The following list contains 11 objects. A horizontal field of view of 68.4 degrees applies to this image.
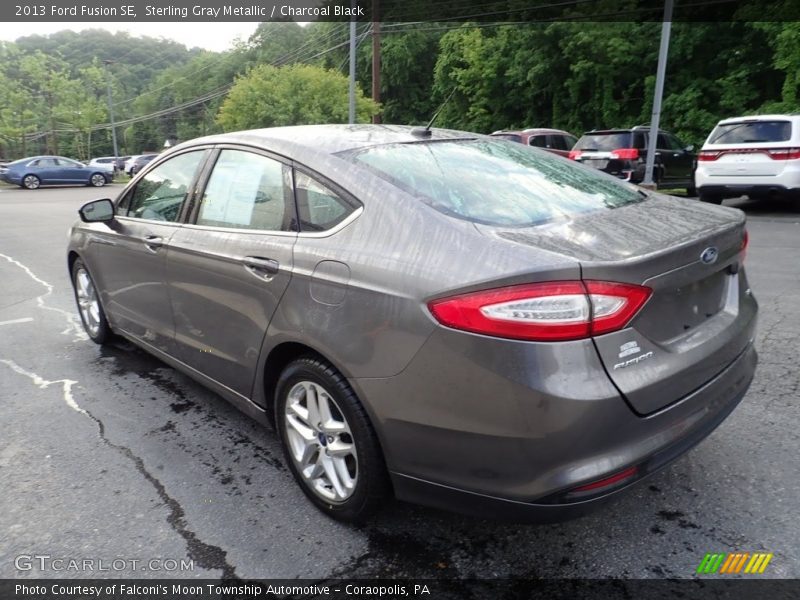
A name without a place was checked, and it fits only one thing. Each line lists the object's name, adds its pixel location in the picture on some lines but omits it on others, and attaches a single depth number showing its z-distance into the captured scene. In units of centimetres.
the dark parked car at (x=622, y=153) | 1301
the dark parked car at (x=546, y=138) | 1500
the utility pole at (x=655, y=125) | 1320
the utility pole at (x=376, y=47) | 2279
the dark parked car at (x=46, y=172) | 2523
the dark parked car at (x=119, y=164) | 4024
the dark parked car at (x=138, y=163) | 3816
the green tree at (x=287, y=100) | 2783
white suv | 1005
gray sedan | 180
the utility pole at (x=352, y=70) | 1989
